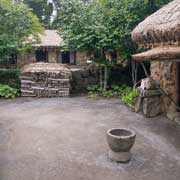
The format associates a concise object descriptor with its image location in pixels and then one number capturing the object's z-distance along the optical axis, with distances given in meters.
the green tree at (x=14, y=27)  9.72
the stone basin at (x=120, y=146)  4.18
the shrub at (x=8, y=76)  10.04
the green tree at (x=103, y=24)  8.50
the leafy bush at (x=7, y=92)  9.12
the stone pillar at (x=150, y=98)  6.64
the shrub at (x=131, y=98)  7.59
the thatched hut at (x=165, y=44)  3.90
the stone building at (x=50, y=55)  12.91
